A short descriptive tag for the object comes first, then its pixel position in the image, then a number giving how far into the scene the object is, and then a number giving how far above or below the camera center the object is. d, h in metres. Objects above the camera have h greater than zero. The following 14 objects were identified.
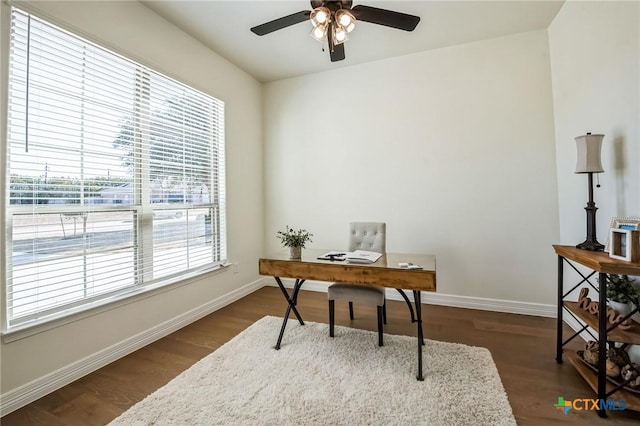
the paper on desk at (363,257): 2.06 -0.31
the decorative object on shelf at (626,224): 1.52 -0.05
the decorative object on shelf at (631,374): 1.51 -0.89
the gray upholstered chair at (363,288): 2.14 -0.57
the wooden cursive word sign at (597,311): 1.57 -0.59
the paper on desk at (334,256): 2.16 -0.32
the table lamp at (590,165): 1.80 +0.33
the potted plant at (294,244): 2.27 -0.22
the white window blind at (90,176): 1.69 +0.32
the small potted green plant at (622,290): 1.59 -0.44
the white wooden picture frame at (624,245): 1.43 -0.16
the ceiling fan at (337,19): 1.77 +1.35
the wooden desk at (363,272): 1.77 -0.39
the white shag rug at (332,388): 1.47 -1.06
